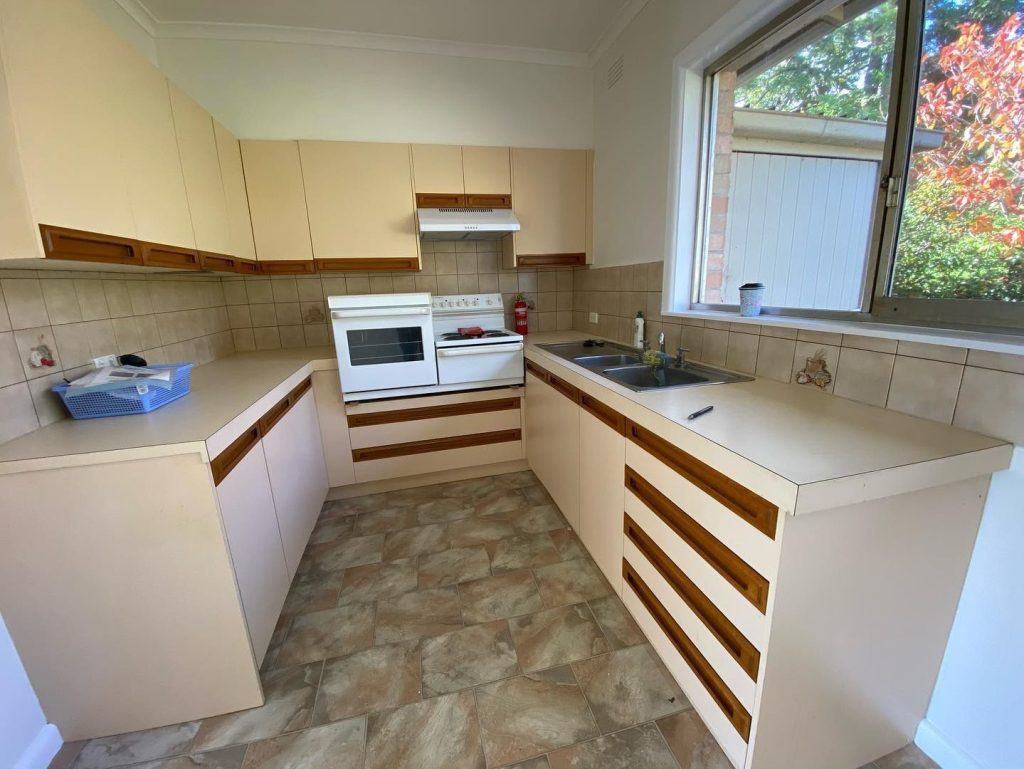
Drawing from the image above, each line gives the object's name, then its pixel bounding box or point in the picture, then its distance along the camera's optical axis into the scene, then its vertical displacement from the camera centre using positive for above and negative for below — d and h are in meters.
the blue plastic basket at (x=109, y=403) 1.31 -0.32
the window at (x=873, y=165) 0.99 +0.37
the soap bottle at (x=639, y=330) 2.21 -0.25
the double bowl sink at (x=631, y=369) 1.62 -0.38
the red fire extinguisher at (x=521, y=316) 2.96 -0.20
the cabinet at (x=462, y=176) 2.50 +0.69
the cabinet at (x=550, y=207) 2.65 +0.51
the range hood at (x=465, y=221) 2.38 +0.39
